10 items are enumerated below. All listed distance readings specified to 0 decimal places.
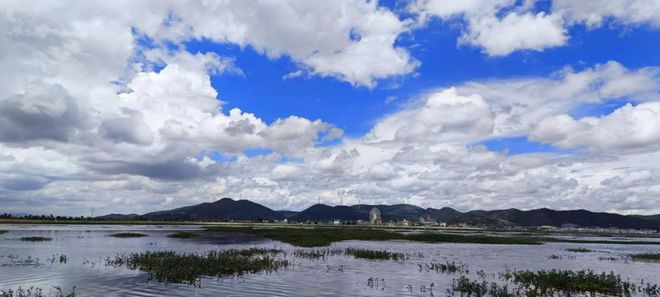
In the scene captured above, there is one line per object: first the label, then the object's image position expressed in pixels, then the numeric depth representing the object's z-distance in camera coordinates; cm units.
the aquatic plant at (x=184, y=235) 10049
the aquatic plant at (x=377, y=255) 5745
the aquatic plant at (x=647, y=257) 7181
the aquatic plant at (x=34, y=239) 7612
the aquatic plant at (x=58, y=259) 4407
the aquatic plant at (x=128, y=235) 10006
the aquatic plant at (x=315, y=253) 5596
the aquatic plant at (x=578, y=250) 8966
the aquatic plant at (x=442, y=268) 4600
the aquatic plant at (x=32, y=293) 2594
